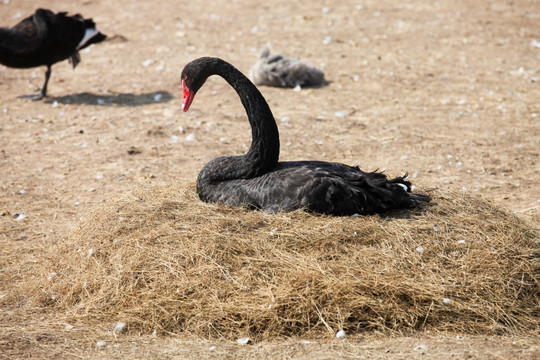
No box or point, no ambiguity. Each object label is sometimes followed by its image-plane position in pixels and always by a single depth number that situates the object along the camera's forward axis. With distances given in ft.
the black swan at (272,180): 30.91
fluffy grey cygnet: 65.16
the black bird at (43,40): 62.34
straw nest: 26.48
